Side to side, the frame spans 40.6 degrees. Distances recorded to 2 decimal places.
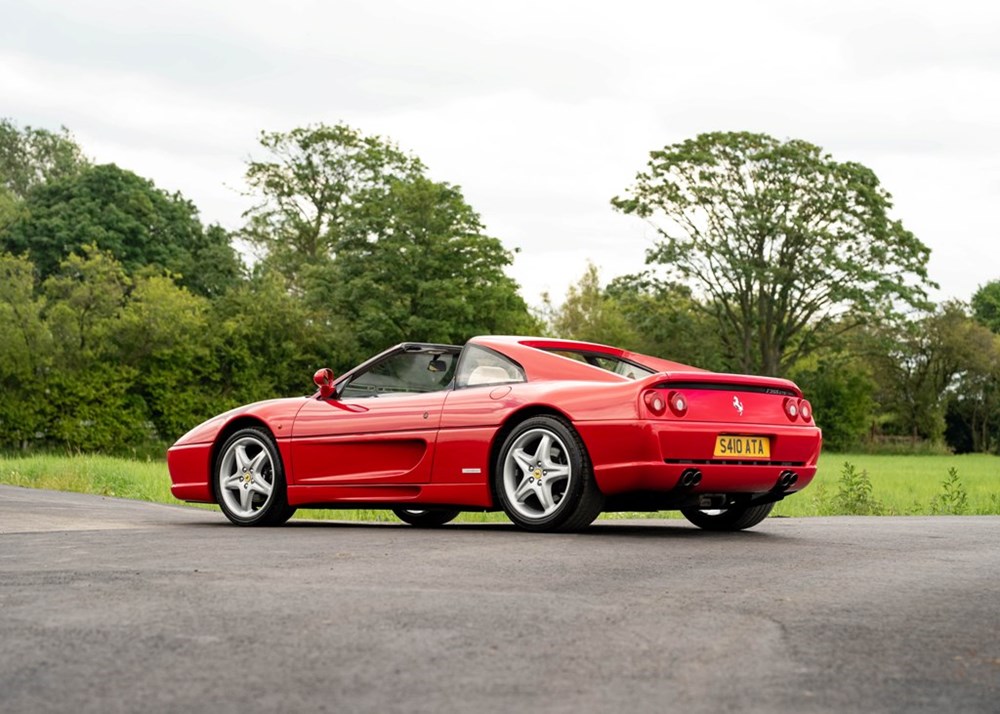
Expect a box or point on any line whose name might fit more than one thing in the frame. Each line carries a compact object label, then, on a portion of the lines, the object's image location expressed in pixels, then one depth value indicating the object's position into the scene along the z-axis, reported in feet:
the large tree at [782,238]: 164.25
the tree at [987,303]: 293.23
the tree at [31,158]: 229.04
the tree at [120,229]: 182.80
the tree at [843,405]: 202.80
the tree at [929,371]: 228.63
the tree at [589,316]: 233.35
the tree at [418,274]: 159.53
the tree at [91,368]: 135.58
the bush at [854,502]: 48.55
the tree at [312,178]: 194.29
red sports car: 25.75
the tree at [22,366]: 132.05
